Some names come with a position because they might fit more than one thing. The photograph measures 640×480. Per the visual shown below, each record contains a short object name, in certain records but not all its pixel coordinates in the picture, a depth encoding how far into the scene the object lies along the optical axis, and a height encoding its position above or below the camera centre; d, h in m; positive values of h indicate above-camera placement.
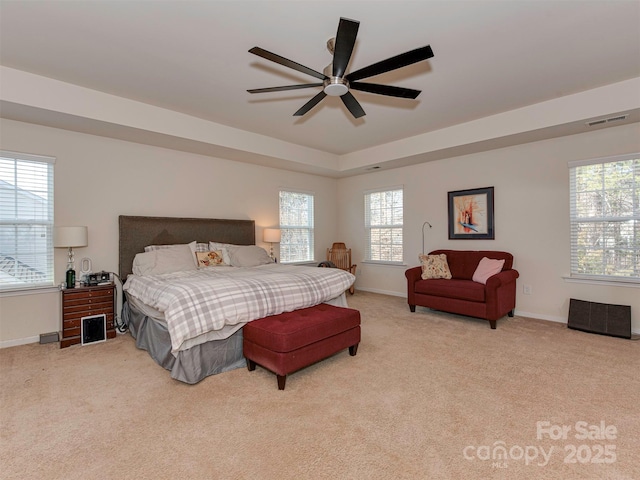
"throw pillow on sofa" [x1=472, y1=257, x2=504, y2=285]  4.42 -0.39
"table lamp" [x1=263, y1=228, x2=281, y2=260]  5.59 +0.11
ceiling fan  2.05 +1.28
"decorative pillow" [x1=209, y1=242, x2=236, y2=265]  4.73 -0.09
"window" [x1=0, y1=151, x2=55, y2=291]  3.56 +0.25
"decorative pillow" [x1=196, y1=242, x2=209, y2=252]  4.68 -0.08
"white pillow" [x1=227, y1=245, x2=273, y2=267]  4.69 -0.21
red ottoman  2.54 -0.83
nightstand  3.54 -0.74
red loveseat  4.08 -0.67
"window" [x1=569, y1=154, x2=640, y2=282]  3.85 +0.28
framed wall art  5.00 +0.43
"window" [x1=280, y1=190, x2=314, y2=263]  6.28 +0.30
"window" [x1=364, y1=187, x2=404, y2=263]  6.21 +0.34
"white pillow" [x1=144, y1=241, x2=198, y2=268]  4.28 -0.07
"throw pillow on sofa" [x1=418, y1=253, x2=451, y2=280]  4.92 -0.40
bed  2.63 -0.52
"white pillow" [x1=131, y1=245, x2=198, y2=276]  3.95 -0.25
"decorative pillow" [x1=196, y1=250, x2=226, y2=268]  4.46 -0.24
